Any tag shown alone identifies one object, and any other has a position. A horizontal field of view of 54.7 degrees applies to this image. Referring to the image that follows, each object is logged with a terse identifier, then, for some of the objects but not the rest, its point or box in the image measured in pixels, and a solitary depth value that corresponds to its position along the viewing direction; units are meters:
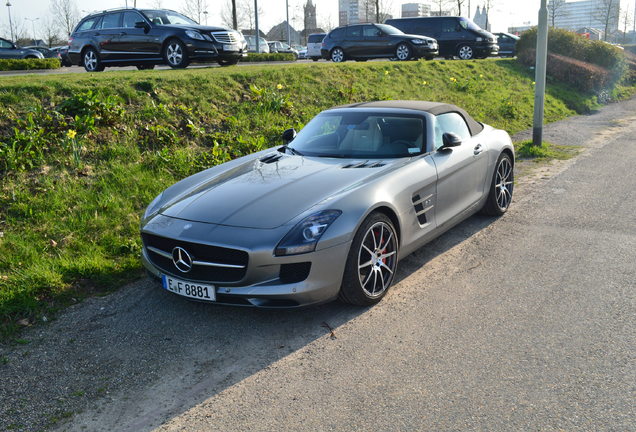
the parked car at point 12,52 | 26.84
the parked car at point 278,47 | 46.66
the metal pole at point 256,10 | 31.92
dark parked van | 23.61
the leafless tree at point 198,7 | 51.50
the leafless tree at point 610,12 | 69.50
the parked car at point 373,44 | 20.65
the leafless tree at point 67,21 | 54.97
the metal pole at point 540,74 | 10.98
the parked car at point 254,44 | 40.06
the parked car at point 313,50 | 33.69
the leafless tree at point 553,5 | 67.06
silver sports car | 4.14
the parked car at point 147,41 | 13.63
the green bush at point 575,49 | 22.19
